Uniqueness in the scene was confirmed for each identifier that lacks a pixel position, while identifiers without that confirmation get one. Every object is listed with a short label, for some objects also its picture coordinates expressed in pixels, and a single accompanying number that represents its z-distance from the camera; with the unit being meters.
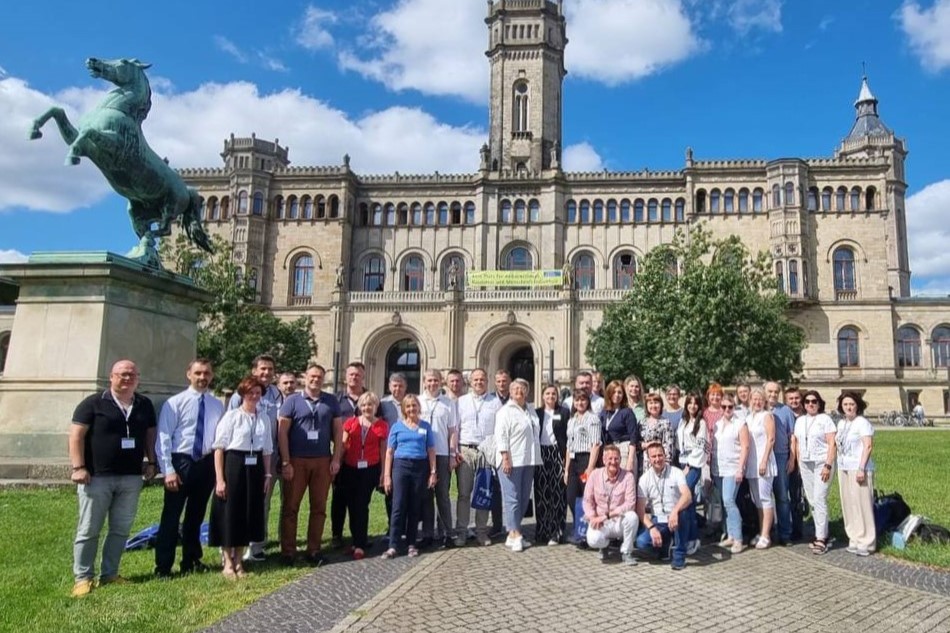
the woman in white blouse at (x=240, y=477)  7.40
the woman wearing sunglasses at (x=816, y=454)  9.32
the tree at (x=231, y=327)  32.53
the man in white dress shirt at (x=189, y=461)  7.33
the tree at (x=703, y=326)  31.14
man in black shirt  6.66
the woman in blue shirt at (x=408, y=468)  8.65
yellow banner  44.97
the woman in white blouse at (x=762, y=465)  9.48
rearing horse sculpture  11.38
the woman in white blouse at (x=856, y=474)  9.14
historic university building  44.06
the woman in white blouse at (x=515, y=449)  9.20
